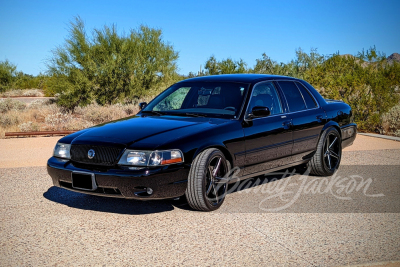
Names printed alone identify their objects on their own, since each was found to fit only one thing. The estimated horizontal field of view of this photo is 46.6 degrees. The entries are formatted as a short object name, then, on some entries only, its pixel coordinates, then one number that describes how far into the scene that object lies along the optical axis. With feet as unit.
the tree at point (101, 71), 69.05
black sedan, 16.03
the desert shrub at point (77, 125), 49.42
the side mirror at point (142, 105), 22.94
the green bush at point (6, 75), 132.77
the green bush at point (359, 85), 49.39
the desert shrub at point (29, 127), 49.19
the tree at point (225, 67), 70.95
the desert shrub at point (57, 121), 50.10
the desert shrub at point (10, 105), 73.51
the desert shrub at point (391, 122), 47.11
